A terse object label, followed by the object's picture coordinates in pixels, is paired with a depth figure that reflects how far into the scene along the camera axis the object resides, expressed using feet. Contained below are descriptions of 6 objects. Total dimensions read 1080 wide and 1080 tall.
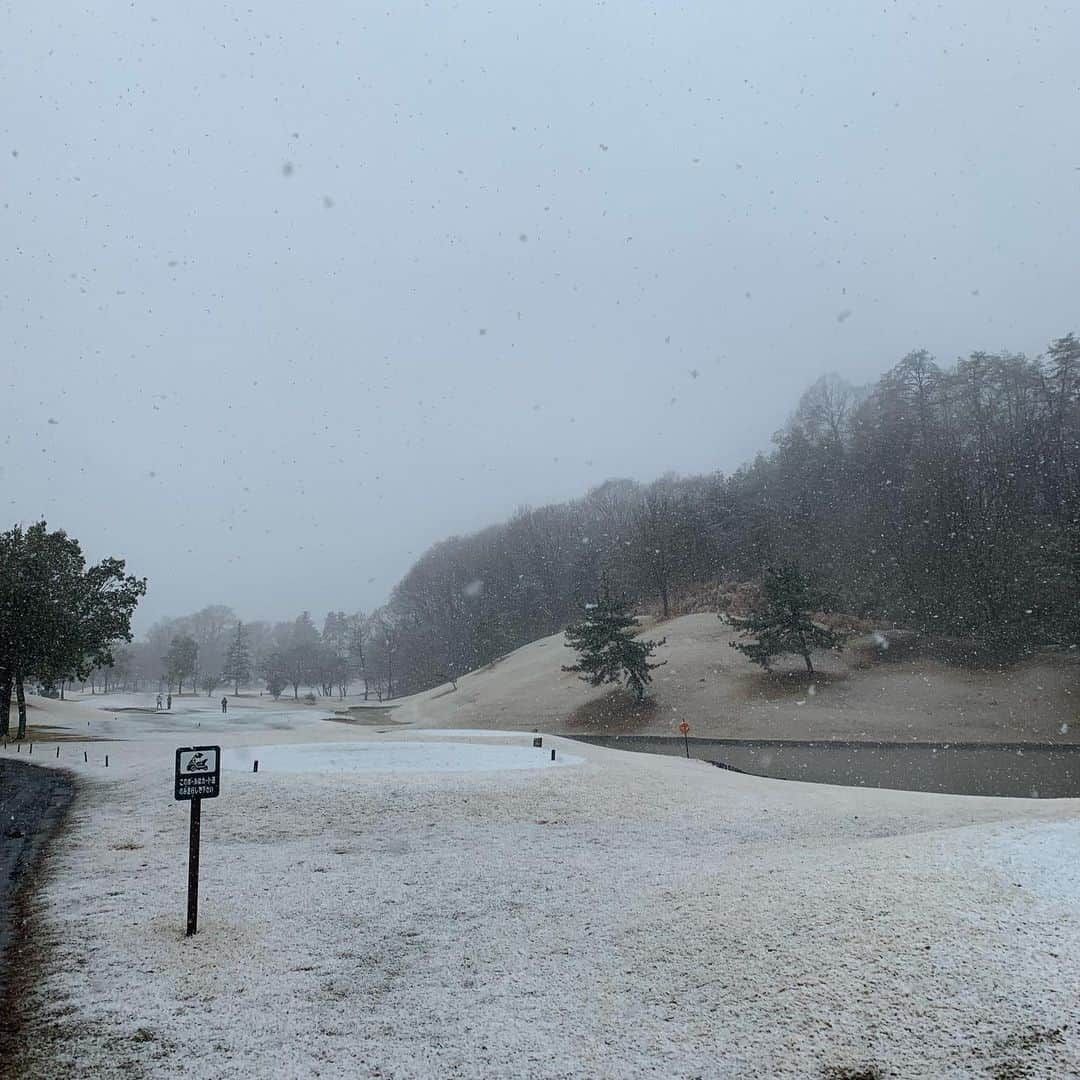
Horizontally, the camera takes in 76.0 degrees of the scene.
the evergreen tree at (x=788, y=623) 134.00
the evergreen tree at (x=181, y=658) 329.93
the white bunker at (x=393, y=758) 66.80
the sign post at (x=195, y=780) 26.91
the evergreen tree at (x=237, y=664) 344.69
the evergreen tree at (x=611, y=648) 139.74
